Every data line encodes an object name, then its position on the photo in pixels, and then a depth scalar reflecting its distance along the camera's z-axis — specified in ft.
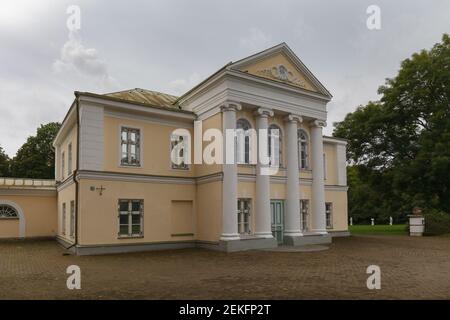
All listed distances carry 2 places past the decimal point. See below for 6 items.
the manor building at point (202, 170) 53.47
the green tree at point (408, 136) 88.17
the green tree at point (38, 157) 132.46
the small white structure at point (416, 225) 84.02
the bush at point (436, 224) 83.10
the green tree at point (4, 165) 133.69
